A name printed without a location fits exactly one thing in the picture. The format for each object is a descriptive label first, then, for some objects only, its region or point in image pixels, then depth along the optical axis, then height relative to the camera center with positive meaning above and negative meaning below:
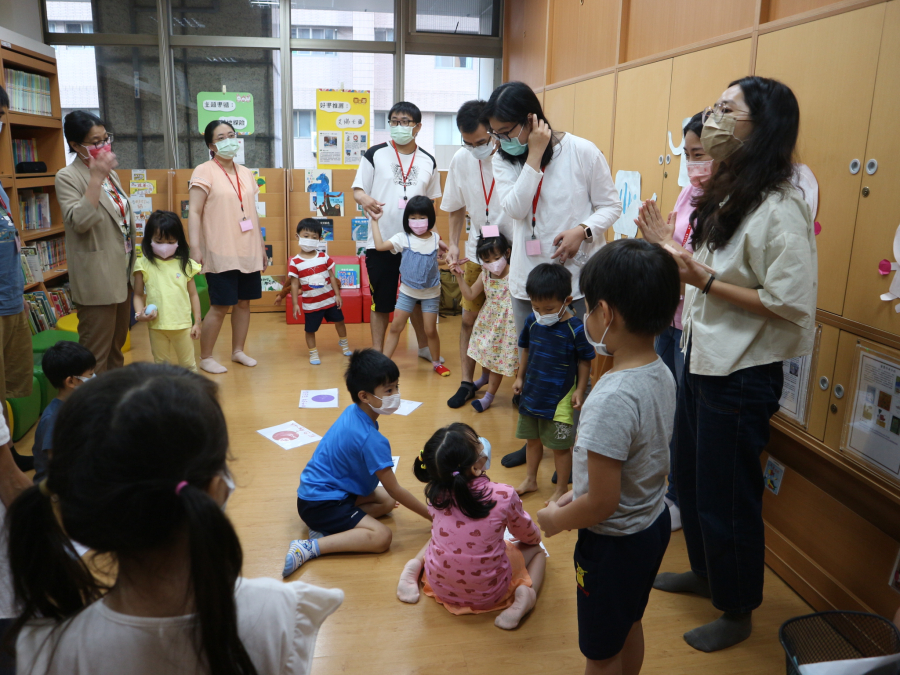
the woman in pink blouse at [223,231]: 4.32 -0.26
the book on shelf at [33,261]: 4.47 -0.51
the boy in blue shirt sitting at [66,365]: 2.70 -0.72
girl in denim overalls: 4.31 -0.41
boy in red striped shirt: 4.78 -0.63
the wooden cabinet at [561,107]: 4.45 +0.66
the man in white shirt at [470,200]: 3.56 -0.01
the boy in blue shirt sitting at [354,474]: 2.38 -1.04
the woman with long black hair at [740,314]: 1.71 -0.30
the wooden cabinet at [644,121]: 3.26 +0.42
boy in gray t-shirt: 1.34 -0.52
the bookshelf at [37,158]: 4.42 +0.20
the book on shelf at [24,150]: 4.84 +0.28
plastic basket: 1.51 -1.00
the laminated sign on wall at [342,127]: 6.33 +0.66
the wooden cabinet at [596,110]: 3.87 +0.56
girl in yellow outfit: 3.80 -0.53
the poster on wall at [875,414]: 1.92 -0.62
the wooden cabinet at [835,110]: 1.99 +0.31
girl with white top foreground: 0.74 -0.42
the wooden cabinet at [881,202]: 1.88 +0.02
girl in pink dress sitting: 2.00 -1.04
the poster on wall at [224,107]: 6.31 +0.82
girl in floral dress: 3.79 -0.77
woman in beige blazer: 3.22 -0.22
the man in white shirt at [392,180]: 4.33 +0.11
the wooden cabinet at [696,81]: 2.66 +0.53
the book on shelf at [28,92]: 4.57 +0.69
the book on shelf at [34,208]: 4.89 -0.15
